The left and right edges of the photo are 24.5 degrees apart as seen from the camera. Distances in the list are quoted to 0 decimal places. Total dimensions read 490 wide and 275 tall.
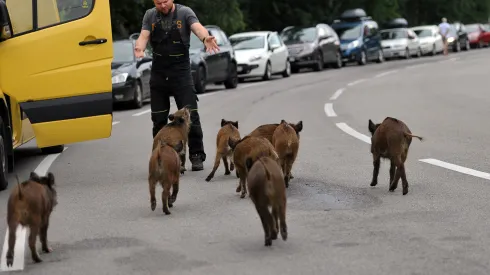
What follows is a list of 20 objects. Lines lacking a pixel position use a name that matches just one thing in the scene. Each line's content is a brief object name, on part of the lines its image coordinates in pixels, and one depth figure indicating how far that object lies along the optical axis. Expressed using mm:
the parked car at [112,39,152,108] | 23328
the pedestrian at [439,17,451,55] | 54312
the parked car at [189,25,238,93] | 28078
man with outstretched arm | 11438
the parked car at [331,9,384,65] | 45094
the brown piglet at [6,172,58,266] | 6793
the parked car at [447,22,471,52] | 60188
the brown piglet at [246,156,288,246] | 6938
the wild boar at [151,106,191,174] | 10508
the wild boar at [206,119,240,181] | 10730
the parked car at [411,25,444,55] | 55562
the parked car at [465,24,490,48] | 66562
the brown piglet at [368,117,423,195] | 9484
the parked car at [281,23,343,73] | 39812
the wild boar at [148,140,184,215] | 8680
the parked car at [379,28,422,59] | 51781
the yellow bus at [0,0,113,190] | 11062
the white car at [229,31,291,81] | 33875
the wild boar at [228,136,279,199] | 8359
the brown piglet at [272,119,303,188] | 9609
